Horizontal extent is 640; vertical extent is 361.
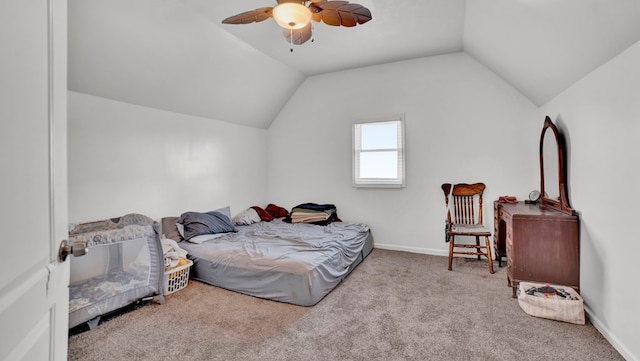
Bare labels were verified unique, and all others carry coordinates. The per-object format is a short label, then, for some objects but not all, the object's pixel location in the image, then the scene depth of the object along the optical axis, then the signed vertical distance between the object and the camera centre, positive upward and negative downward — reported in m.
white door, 0.62 +0.00
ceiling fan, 2.07 +1.20
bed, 2.74 -0.83
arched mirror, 2.79 +0.09
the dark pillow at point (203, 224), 3.67 -0.56
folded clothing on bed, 4.60 -0.55
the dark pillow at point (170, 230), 3.64 -0.61
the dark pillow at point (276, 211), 5.18 -0.55
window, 4.50 +0.38
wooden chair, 3.93 -0.36
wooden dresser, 2.58 -0.62
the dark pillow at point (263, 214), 4.95 -0.59
